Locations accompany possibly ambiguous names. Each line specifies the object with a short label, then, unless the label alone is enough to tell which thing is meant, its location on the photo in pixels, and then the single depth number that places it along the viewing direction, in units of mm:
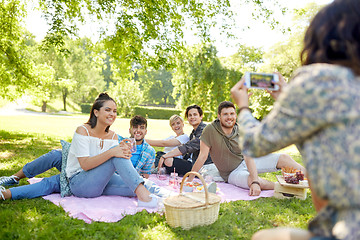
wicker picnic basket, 2957
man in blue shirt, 4871
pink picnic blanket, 3291
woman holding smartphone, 1098
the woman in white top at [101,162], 3516
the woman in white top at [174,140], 5793
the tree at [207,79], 21234
